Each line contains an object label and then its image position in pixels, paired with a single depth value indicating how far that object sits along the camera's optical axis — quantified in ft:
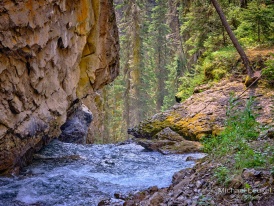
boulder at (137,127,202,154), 33.63
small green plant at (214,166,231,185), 15.30
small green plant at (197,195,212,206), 13.81
